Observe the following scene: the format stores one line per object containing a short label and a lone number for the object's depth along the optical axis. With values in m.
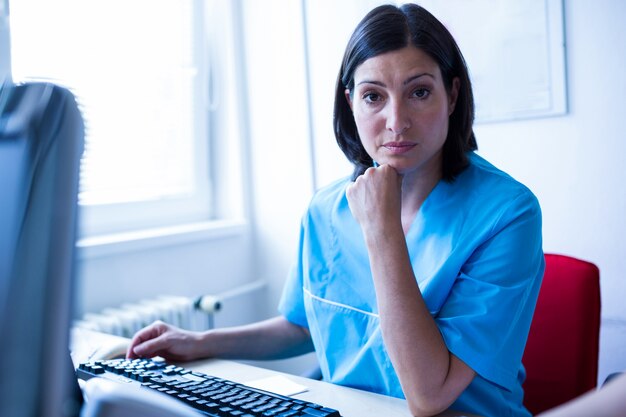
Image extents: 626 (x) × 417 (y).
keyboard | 0.80
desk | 0.90
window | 1.88
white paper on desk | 0.99
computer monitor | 0.36
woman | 0.95
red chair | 1.20
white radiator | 1.74
